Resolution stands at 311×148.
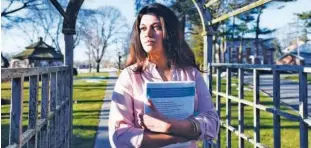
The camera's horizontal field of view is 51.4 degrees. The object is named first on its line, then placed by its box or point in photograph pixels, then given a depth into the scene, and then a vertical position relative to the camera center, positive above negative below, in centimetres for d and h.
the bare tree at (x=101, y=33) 2436 +310
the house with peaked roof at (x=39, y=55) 2177 +100
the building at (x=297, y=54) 3245 +144
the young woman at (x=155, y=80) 101 -6
